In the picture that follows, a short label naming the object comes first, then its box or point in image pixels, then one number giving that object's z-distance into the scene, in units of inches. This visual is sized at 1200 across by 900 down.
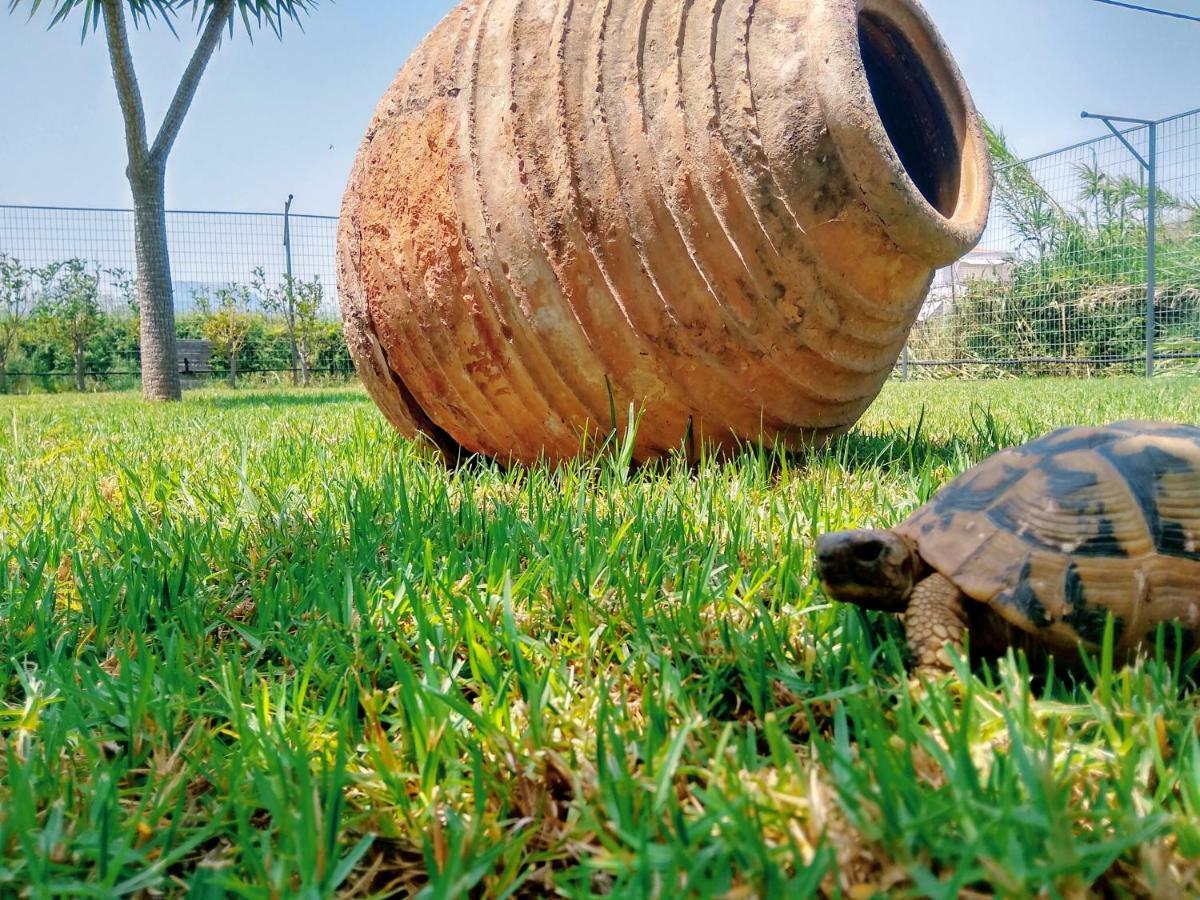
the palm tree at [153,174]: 307.7
